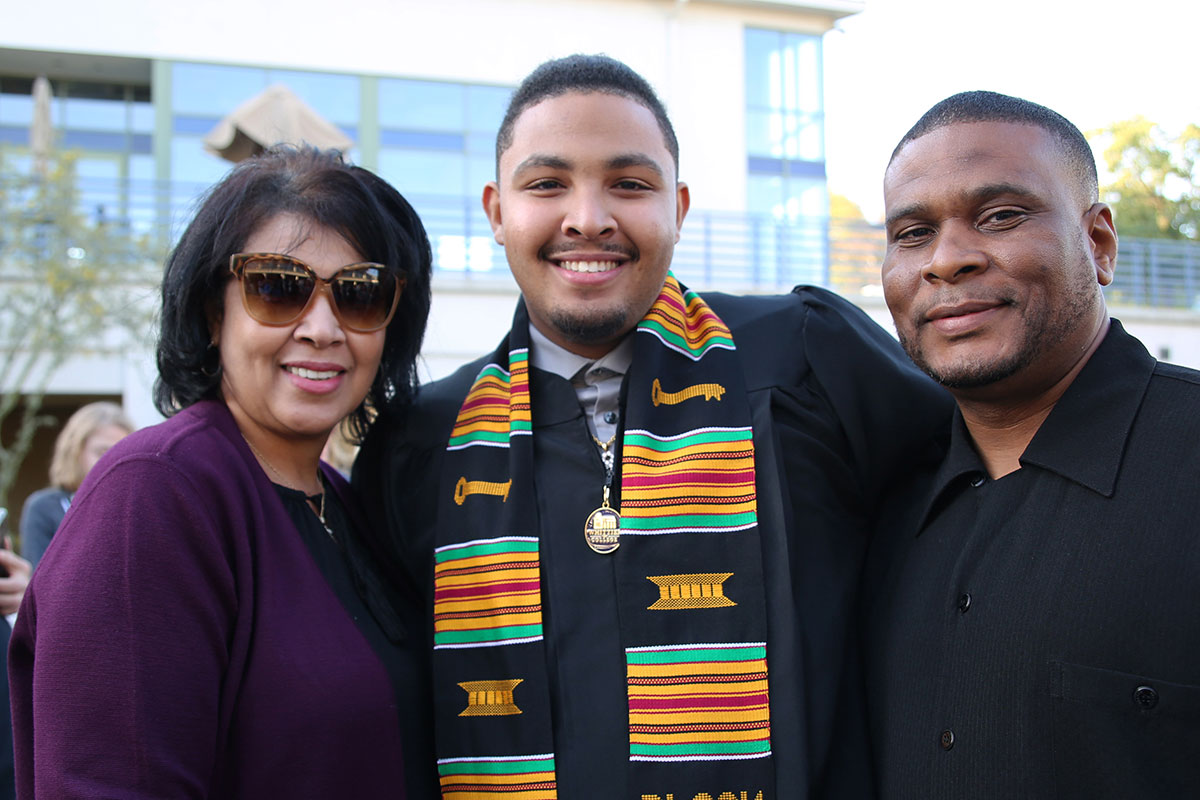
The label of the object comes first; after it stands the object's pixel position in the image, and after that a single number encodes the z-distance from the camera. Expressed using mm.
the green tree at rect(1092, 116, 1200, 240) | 24094
